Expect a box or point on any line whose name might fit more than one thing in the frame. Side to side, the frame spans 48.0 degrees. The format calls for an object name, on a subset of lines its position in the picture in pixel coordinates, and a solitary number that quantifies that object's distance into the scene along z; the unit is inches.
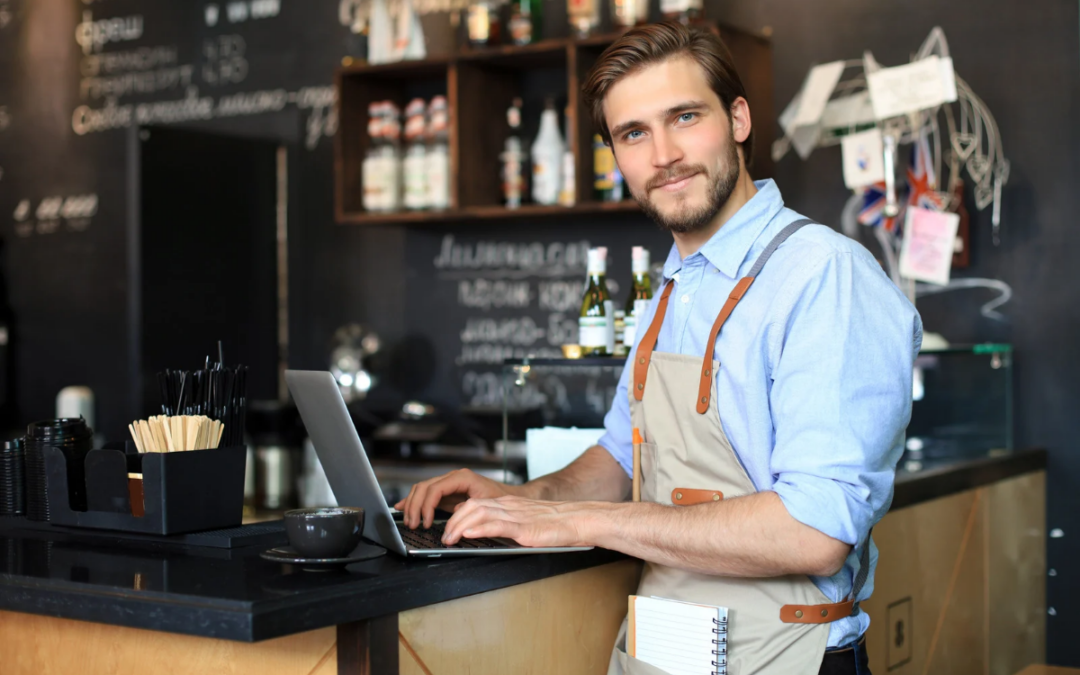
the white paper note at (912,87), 111.2
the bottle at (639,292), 94.4
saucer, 55.4
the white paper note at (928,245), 115.4
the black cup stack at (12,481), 71.2
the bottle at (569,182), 131.1
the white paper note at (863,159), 116.0
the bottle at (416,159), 142.9
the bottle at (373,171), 145.2
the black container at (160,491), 63.3
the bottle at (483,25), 137.9
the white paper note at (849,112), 120.3
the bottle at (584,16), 132.7
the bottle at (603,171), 129.5
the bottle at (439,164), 141.5
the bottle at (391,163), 144.9
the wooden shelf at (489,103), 126.4
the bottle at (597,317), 94.5
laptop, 58.7
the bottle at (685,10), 122.9
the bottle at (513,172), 138.6
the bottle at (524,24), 136.3
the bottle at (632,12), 128.2
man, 55.9
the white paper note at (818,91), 122.6
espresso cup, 55.4
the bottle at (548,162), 135.3
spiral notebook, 60.6
